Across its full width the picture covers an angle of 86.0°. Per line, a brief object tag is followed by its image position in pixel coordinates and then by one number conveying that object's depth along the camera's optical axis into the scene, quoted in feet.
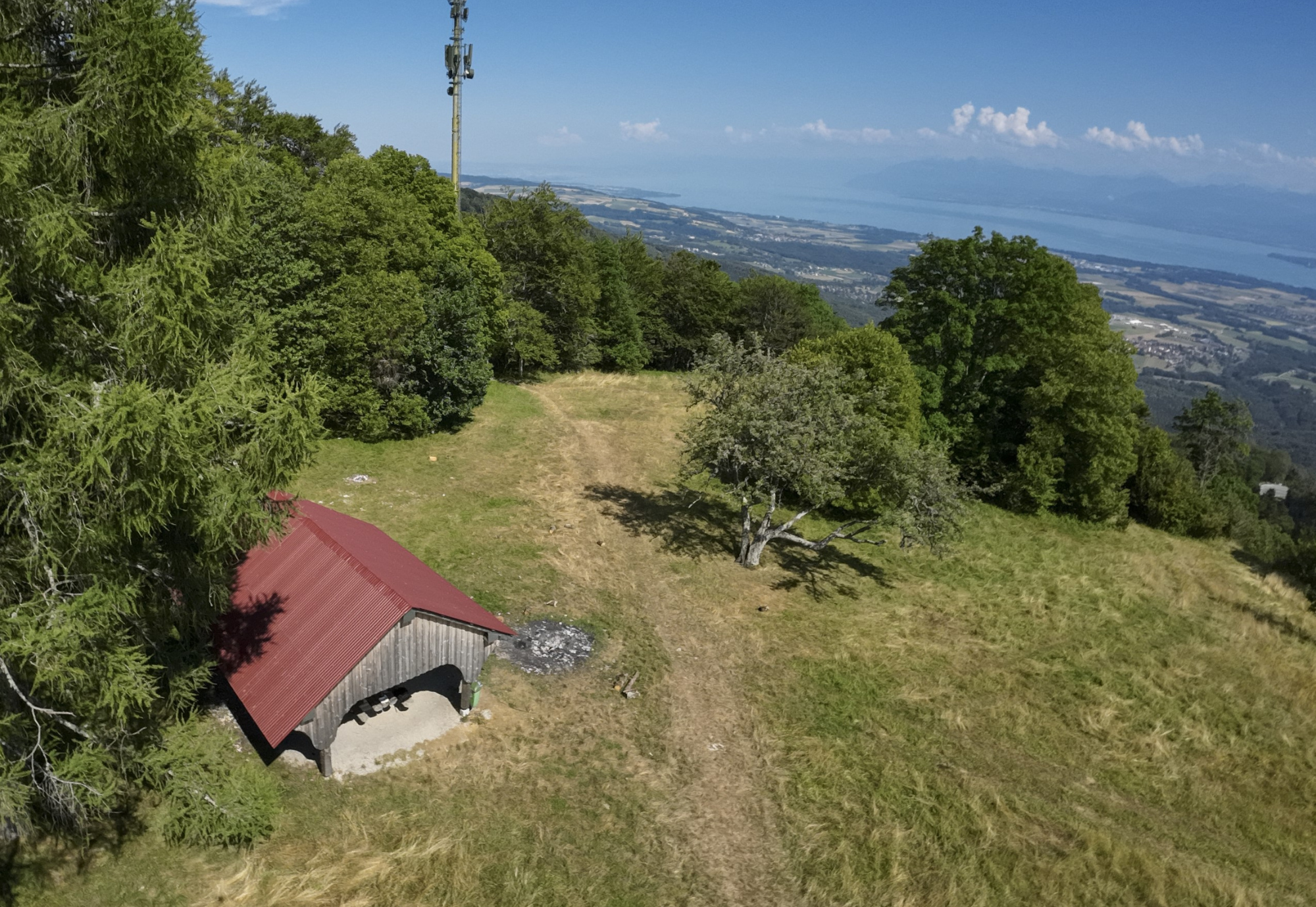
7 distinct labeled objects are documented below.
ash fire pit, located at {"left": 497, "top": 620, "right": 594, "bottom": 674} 65.46
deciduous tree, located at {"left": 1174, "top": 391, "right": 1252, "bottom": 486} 172.55
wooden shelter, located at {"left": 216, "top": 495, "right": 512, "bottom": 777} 46.65
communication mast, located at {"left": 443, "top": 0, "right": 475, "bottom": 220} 140.56
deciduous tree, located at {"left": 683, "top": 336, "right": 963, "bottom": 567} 79.66
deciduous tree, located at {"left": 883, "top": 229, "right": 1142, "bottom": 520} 122.21
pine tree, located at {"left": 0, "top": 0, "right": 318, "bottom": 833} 29.89
